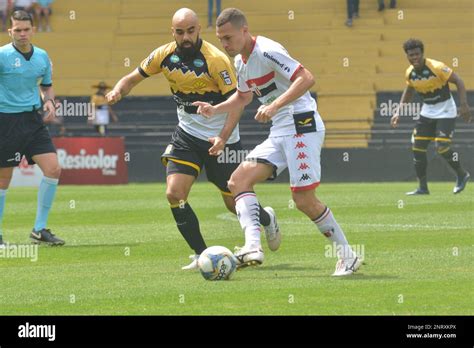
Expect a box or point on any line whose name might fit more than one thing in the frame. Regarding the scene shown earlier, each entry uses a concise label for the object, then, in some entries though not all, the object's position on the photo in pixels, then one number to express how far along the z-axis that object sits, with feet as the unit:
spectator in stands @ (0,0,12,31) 127.24
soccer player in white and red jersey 32.48
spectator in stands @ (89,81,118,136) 107.45
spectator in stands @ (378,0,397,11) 121.19
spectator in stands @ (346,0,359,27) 119.96
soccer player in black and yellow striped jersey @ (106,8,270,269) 36.14
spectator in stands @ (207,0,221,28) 120.68
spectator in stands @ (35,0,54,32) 127.75
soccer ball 32.45
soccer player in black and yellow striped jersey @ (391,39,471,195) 67.77
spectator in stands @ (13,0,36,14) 124.47
